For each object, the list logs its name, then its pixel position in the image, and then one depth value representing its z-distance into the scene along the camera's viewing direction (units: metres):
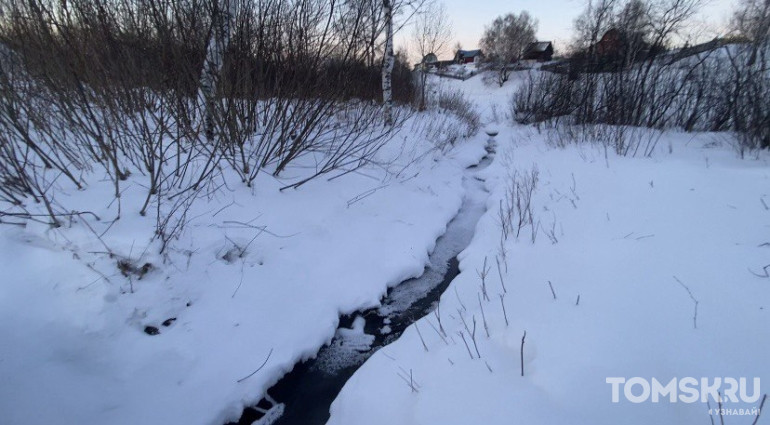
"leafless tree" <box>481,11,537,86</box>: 28.70
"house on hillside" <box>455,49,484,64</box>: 43.47
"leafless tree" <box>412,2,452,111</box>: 14.74
